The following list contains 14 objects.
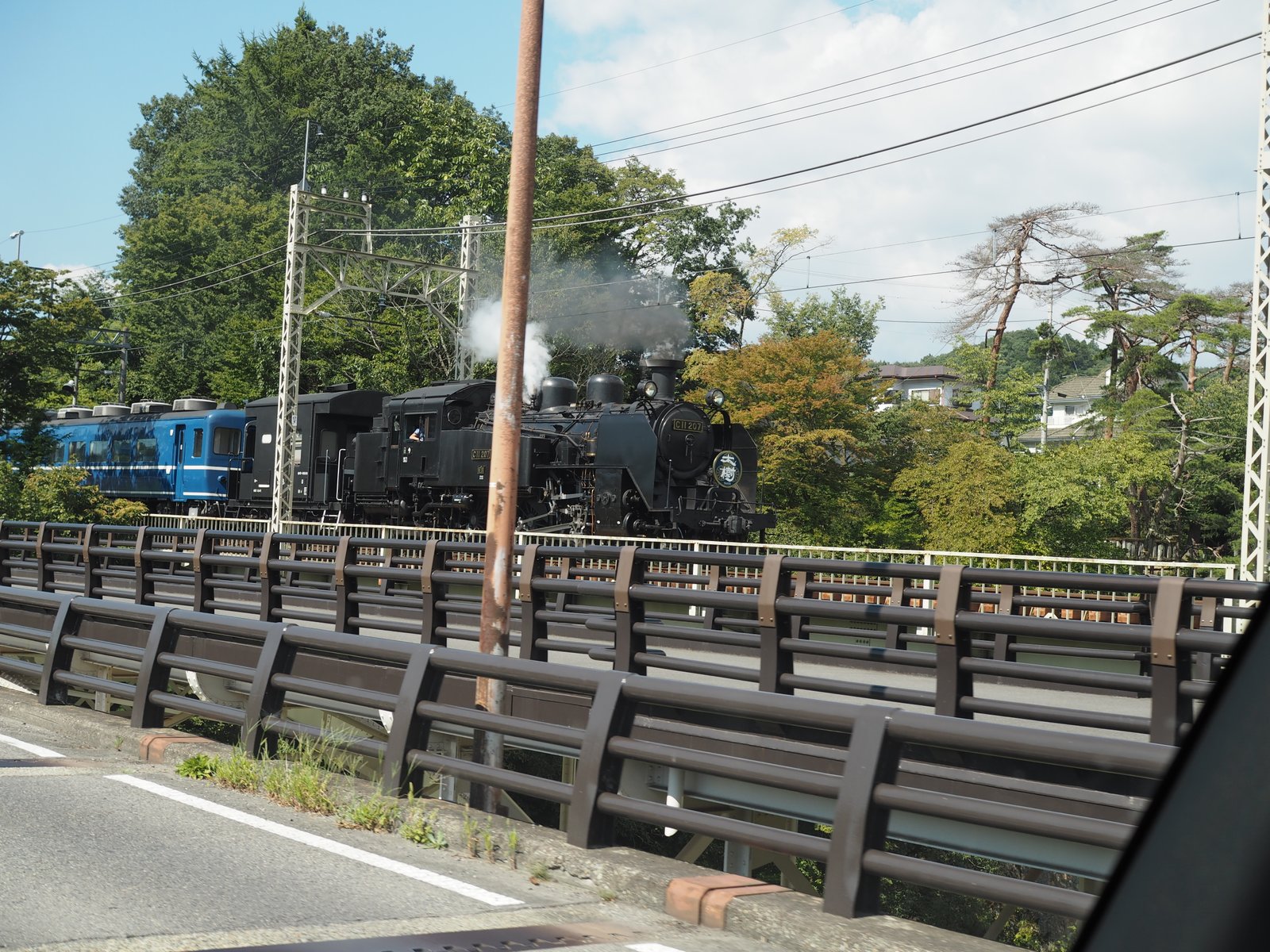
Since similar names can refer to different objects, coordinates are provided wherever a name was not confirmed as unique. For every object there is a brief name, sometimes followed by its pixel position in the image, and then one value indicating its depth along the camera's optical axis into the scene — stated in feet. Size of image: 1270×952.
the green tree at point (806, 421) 144.87
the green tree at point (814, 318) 185.57
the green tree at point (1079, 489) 139.54
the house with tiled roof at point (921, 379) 352.53
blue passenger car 124.47
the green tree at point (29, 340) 119.85
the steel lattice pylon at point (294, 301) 96.84
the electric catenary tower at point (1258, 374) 47.55
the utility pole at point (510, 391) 32.86
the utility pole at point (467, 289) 111.86
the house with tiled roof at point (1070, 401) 281.13
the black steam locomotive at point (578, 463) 85.56
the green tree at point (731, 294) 185.47
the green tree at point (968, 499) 140.46
